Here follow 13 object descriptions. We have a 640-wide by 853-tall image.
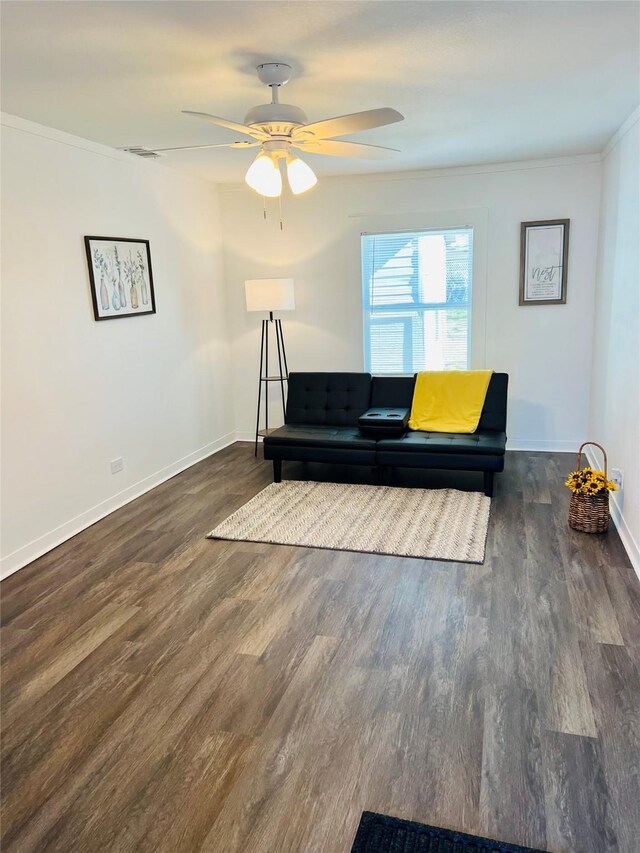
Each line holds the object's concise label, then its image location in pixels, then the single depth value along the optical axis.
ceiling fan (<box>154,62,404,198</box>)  2.54
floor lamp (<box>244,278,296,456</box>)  5.12
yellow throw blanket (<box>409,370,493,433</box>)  4.66
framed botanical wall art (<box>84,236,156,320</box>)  4.00
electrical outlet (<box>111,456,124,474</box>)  4.28
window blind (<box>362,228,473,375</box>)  5.34
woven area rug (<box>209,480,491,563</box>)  3.50
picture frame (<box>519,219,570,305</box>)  5.04
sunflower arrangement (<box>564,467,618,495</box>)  3.48
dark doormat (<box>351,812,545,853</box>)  1.61
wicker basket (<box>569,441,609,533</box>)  3.49
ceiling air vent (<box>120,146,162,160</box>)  4.15
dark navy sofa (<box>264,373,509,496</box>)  4.25
